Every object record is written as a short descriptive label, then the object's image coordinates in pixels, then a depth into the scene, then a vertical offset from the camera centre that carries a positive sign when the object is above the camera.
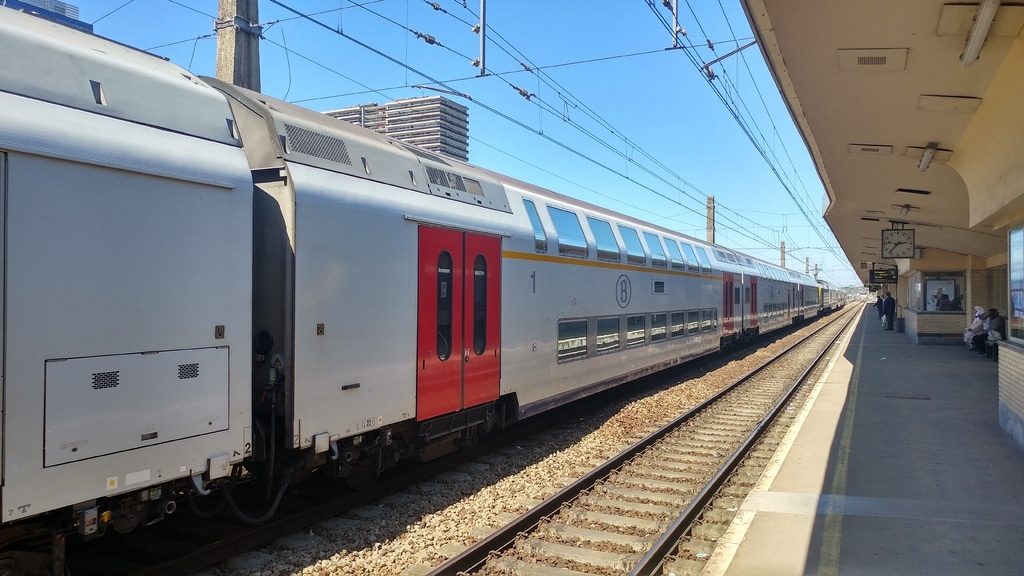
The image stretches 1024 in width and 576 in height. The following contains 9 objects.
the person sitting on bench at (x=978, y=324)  18.41 -0.71
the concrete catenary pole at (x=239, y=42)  7.89 +3.05
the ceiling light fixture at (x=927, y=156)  9.69 +2.11
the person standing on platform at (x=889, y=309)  35.06 -0.56
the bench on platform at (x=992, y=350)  17.64 -1.39
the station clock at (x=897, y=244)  16.94 +1.41
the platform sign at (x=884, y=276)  30.70 +1.04
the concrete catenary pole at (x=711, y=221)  35.88 +4.19
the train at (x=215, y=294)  3.44 +0.03
